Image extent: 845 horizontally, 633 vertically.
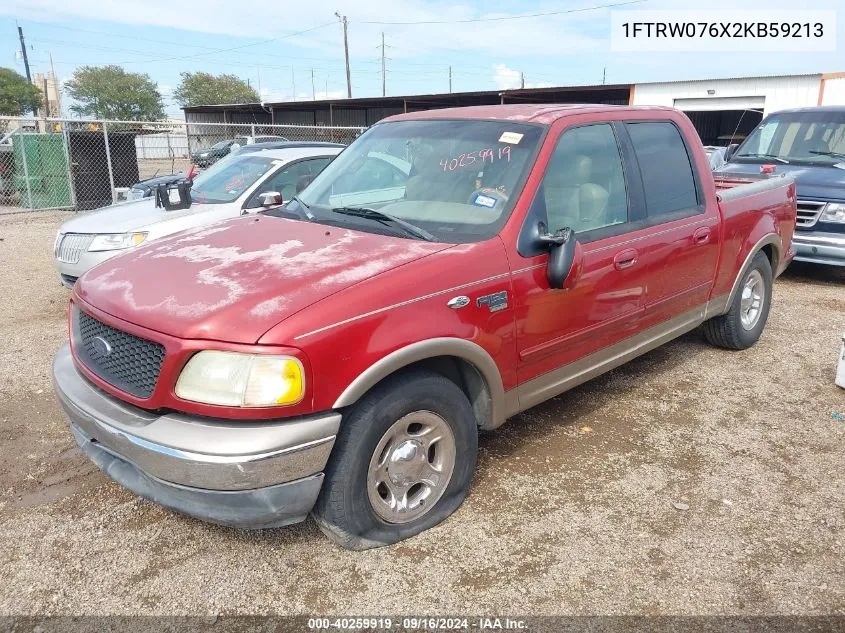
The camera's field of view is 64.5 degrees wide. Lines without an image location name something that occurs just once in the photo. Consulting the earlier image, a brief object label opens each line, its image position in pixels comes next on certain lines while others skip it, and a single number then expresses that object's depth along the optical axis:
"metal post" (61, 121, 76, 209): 13.52
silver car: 6.10
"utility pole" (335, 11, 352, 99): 45.30
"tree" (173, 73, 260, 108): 81.56
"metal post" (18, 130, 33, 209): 13.83
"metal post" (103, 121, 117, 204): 13.77
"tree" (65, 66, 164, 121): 70.81
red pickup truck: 2.45
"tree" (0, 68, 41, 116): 60.81
